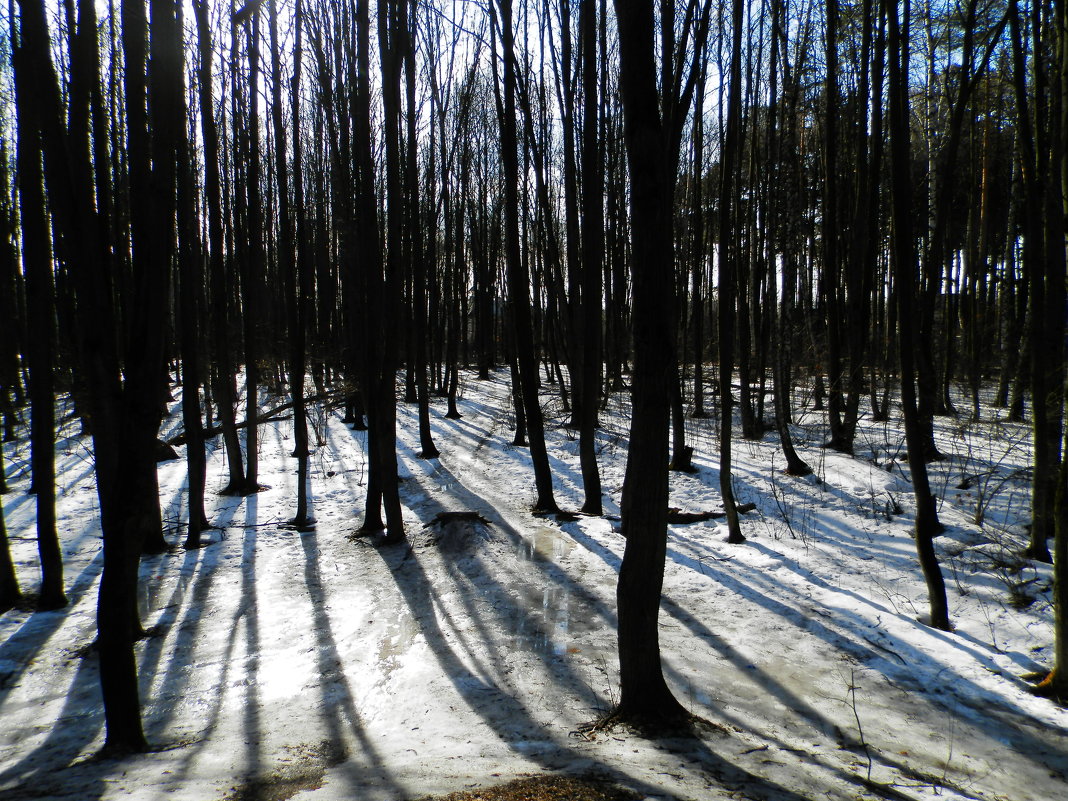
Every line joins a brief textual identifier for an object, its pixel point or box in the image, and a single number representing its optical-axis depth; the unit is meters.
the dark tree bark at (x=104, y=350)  3.86
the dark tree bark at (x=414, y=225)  9.88
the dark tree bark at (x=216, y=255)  8.70
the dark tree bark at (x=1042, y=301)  4.96
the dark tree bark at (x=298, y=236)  9.20
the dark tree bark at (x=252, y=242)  9.23
